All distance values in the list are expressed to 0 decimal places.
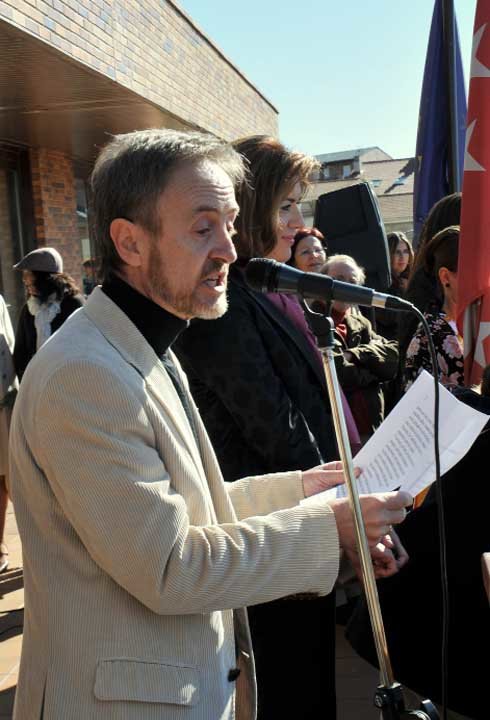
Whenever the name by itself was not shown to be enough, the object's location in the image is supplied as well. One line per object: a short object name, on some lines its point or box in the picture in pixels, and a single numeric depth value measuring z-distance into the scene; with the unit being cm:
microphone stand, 156
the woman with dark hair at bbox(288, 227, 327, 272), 440
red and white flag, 303
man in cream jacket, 140
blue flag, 521
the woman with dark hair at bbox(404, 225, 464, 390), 323
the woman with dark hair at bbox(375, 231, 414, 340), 697
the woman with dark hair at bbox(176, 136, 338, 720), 230
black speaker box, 627
